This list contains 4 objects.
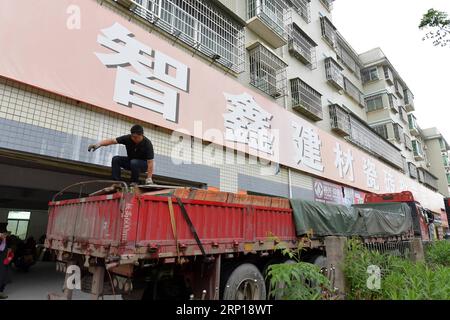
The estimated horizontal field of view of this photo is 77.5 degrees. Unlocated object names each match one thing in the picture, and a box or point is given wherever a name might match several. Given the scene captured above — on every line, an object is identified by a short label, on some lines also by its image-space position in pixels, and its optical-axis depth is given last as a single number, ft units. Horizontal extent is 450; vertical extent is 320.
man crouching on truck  15.62
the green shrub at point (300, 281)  10.91
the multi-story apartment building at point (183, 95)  16.89
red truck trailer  11.51
